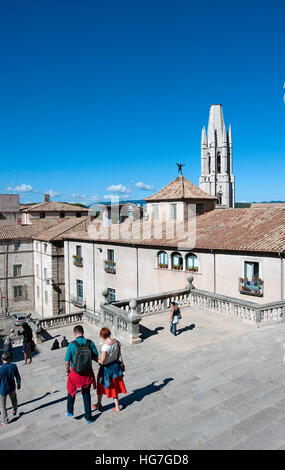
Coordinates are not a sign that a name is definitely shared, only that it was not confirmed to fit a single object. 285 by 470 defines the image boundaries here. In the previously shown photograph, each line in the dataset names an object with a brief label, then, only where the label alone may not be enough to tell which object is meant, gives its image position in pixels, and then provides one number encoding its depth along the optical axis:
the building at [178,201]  32.75
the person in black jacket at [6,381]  7.68
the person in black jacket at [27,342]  14.47
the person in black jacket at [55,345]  18.26
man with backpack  6.98
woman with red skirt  7.30
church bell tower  113.31
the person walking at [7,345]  16.12
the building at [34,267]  43.13
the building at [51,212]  57.59
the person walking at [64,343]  19.64
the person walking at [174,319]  13.48
